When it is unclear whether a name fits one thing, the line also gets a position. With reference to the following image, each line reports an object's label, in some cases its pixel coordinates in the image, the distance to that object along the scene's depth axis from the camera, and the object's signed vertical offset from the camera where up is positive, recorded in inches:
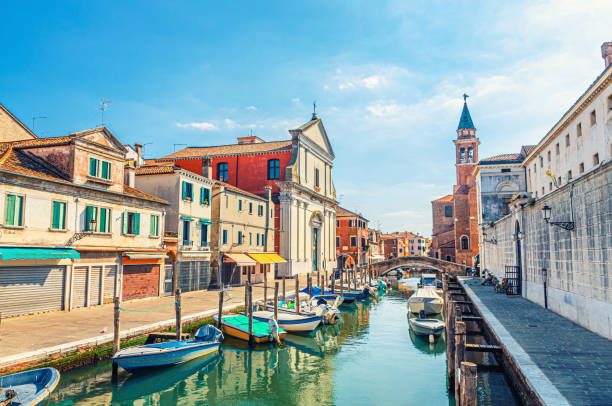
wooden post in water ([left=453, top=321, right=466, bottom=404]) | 369.7 -81.9
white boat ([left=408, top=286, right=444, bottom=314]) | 1046.4 -133.5
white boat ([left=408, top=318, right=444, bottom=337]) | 765.9 -137.7
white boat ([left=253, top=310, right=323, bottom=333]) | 777.6 -131.5
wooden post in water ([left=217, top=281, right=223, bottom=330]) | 699.6 -106.1
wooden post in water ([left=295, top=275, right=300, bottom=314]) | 828.9 -111.1
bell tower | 2687.0 +605.5
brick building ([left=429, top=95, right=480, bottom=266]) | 2210.9 +211.6
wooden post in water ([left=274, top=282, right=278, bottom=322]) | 759.1 -103.0
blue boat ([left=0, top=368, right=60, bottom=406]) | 328.8 -113.5
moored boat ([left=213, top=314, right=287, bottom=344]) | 682.2 -129.5
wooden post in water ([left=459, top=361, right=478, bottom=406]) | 271.2 -84.4
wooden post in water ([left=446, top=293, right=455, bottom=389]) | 482.3 -112.7
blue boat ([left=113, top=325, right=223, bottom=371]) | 496.1 -125.8
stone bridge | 2107.5 -84.4
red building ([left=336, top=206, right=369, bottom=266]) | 2490.2 +61.0
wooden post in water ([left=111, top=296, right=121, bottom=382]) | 501.7 -97.8
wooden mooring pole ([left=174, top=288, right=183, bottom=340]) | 573.9 -96.0
